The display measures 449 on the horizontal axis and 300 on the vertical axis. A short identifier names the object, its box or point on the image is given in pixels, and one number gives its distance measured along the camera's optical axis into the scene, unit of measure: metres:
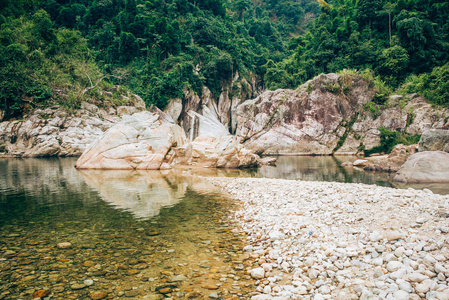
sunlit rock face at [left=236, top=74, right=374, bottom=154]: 40.19
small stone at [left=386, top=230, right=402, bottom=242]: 4.64
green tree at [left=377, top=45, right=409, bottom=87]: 39.12
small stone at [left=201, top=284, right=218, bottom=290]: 4.18
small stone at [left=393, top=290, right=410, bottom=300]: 3.24
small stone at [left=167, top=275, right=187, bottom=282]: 4.40
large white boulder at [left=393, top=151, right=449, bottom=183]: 13.18
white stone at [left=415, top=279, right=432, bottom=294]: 3.31
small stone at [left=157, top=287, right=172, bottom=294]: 4.04
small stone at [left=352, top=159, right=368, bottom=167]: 21.33
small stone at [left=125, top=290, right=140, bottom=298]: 3.95
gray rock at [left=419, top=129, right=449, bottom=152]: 16.97
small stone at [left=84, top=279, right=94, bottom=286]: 4.21
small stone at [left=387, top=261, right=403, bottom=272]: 3.88
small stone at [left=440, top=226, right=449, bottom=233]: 4.61
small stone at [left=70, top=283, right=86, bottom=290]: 4.08
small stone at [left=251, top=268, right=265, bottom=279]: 4.48
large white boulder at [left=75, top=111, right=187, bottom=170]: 20.00
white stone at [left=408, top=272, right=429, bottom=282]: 3.48
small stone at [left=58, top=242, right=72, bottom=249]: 5.57
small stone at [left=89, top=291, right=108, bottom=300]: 3.88
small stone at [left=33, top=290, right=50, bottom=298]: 3.84
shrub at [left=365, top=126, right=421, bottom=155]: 28.16
